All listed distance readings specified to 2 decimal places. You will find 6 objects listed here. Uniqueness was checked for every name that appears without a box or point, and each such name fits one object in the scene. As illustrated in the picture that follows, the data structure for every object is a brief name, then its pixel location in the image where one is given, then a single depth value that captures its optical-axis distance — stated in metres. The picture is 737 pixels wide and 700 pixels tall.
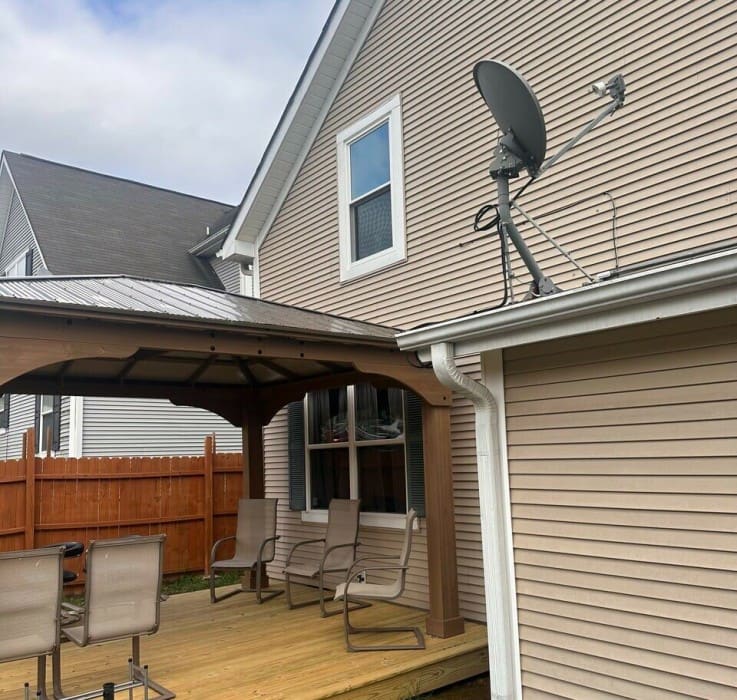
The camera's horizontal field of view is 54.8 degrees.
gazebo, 3.99
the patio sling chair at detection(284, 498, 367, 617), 6.40
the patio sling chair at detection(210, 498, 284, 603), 7.02
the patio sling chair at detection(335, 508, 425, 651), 5.09
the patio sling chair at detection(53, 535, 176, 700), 4.10
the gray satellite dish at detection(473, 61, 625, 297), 4.07
